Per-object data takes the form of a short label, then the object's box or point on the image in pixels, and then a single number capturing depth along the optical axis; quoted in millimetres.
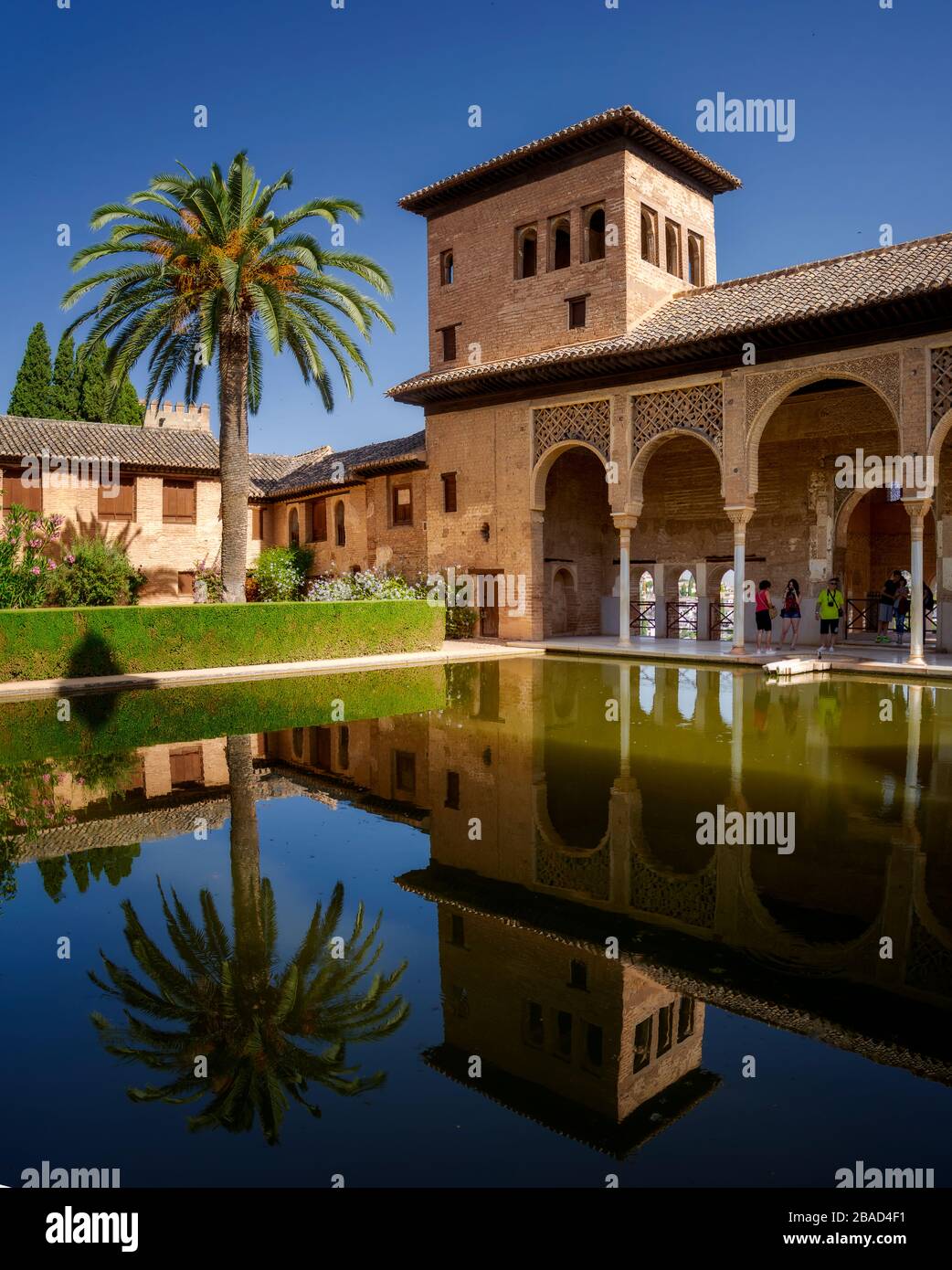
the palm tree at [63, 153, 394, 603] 16234
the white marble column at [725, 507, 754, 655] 17078
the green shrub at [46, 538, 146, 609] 22172
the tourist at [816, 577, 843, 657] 18062
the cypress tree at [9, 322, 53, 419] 34562
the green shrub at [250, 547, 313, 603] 25562
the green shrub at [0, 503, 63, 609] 16234
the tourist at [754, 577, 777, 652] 17938
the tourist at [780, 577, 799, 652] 18250
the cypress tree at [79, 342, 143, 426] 34438
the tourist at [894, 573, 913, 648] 19562
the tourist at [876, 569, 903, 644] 19142
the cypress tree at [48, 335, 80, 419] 34750
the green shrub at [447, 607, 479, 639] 21578
